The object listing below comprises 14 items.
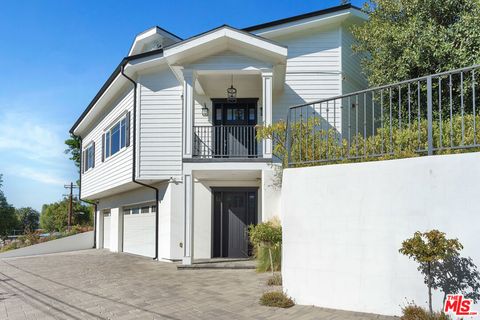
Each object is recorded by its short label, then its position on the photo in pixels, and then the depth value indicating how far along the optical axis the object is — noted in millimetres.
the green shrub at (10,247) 22072
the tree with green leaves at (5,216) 37875
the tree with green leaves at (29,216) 70650
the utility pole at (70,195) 37769
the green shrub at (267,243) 8516
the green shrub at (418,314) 4706
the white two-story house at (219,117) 12172
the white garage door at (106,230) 19539
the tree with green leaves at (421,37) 8898
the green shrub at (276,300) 6137
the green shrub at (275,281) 7895
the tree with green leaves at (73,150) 32125
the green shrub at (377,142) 5375
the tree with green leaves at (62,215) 44938
